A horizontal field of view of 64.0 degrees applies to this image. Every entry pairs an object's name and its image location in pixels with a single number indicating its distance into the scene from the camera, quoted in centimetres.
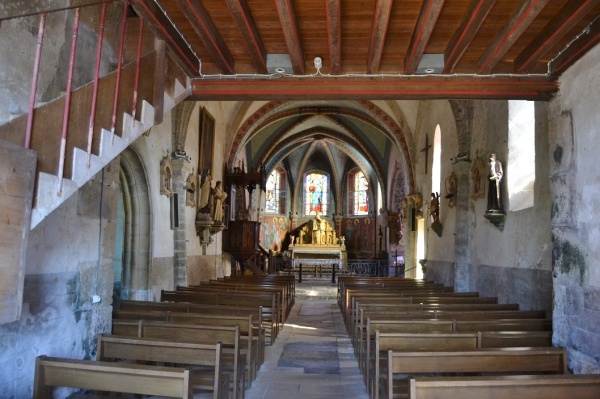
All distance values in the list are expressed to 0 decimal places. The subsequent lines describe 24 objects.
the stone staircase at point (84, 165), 320
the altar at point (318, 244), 2497
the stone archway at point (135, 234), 912
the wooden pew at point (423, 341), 461
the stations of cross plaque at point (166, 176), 999
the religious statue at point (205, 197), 1220
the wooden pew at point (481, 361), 385
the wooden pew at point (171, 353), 398
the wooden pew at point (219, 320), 559
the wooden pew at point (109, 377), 309
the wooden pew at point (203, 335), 480
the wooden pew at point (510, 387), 295
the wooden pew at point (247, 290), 879
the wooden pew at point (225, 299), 788
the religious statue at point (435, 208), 1241
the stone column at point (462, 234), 1023
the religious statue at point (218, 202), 1283
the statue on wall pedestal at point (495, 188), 803
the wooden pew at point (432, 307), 702
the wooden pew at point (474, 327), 536
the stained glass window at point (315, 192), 2983
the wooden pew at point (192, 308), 662
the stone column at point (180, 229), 1075
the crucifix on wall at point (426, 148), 1459
